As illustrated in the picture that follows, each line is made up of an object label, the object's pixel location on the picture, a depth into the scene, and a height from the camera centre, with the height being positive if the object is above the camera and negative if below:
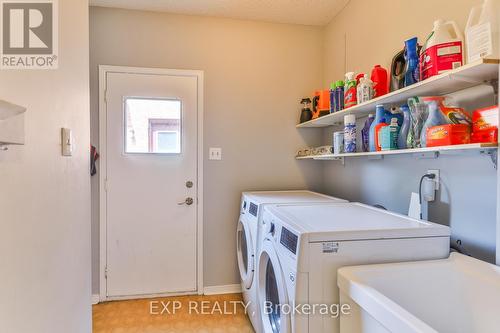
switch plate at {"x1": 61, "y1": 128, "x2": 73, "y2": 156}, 1.05 +0.07
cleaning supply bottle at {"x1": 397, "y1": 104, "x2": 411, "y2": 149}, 1.44 +0.16
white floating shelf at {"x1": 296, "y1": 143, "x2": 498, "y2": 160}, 1.00 +0.05
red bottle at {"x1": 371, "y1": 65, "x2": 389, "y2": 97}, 1.67 +0.46
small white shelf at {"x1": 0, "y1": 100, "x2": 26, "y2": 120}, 0.55 +0.10
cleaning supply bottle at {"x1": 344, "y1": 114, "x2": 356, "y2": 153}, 1.81 +0.18
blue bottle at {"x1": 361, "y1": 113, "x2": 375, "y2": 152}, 1.74 +0.17
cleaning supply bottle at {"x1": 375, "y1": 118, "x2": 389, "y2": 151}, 1.54 +0.14
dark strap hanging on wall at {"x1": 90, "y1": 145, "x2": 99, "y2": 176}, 2.31 +0.02
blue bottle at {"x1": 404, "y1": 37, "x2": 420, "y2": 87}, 1.36 +0.47
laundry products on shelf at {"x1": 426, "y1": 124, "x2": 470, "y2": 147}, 1.11 +0.11
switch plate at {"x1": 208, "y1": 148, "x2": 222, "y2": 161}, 2.54 +0.06
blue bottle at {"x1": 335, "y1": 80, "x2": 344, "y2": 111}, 1.98 +0.45
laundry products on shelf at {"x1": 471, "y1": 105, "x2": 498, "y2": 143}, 1.01 +0.13
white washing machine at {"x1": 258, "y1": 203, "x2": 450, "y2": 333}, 1.07 -0.35
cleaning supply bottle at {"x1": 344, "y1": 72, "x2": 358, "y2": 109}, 1.79 +0.44
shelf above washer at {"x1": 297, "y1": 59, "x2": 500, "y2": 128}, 1.04 +0.33
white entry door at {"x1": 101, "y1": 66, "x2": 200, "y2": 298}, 2.39 -0.19
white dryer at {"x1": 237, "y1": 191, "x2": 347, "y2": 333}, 1.82 -0.47
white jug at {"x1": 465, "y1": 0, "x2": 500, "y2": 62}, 1.01 +0.46
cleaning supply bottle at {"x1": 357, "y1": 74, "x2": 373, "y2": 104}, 1.65 +0.41
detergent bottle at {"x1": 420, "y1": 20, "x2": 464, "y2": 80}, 1.16 +0.45
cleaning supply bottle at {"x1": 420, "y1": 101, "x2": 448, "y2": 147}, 1.20 +0.18
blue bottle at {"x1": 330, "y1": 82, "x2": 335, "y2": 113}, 2.05 +0.44
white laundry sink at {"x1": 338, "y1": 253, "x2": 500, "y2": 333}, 0.94 -0.45
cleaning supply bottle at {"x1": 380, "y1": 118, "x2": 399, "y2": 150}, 1.47 +0.13
